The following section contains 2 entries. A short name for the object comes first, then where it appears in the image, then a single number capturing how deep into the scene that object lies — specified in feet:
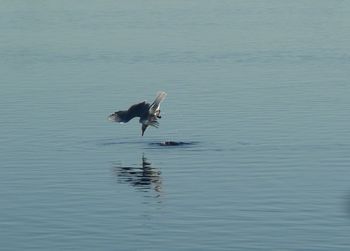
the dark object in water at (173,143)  116.47
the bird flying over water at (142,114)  109.50
